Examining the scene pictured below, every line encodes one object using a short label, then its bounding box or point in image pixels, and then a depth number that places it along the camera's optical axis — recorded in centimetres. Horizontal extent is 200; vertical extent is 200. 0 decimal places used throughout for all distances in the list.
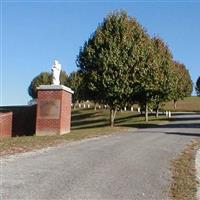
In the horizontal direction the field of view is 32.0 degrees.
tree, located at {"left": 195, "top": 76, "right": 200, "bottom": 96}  6395
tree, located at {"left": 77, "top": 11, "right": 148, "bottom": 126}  2246
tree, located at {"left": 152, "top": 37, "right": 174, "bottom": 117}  2635
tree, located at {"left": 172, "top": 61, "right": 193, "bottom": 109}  4323
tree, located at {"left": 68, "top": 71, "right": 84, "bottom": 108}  4885
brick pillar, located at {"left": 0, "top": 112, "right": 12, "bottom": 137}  1626
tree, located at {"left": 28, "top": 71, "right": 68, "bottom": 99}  5427
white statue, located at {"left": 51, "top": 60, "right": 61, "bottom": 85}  1616
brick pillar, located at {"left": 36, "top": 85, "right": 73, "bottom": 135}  1556
